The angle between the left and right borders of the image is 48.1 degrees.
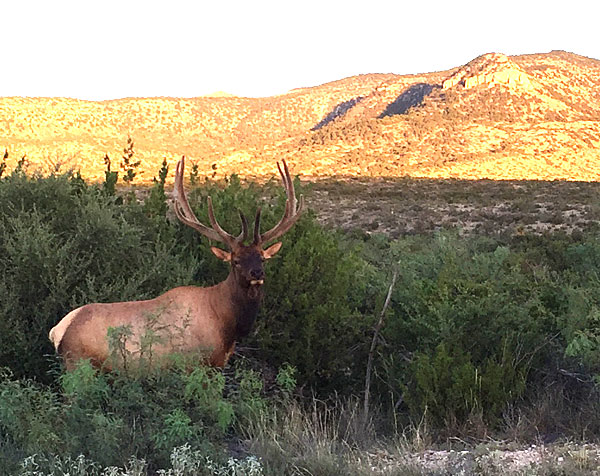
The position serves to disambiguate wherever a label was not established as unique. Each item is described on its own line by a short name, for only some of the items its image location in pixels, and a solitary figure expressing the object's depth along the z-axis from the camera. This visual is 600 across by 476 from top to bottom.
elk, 5.14
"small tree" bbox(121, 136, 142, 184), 14.34
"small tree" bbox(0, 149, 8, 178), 8.96
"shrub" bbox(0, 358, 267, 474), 4.36
